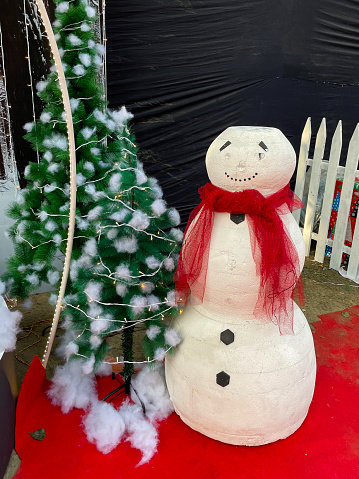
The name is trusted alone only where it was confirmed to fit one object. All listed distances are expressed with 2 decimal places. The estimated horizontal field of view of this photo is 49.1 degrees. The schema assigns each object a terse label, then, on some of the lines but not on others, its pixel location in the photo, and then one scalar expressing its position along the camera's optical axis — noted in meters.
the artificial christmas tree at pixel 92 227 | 2.13
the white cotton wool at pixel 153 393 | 2.38
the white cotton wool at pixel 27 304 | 3.39
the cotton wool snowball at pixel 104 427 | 2.19
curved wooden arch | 1.88
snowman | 1.96
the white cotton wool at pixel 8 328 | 2.10
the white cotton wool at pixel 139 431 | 2.16
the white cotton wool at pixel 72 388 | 2.46
